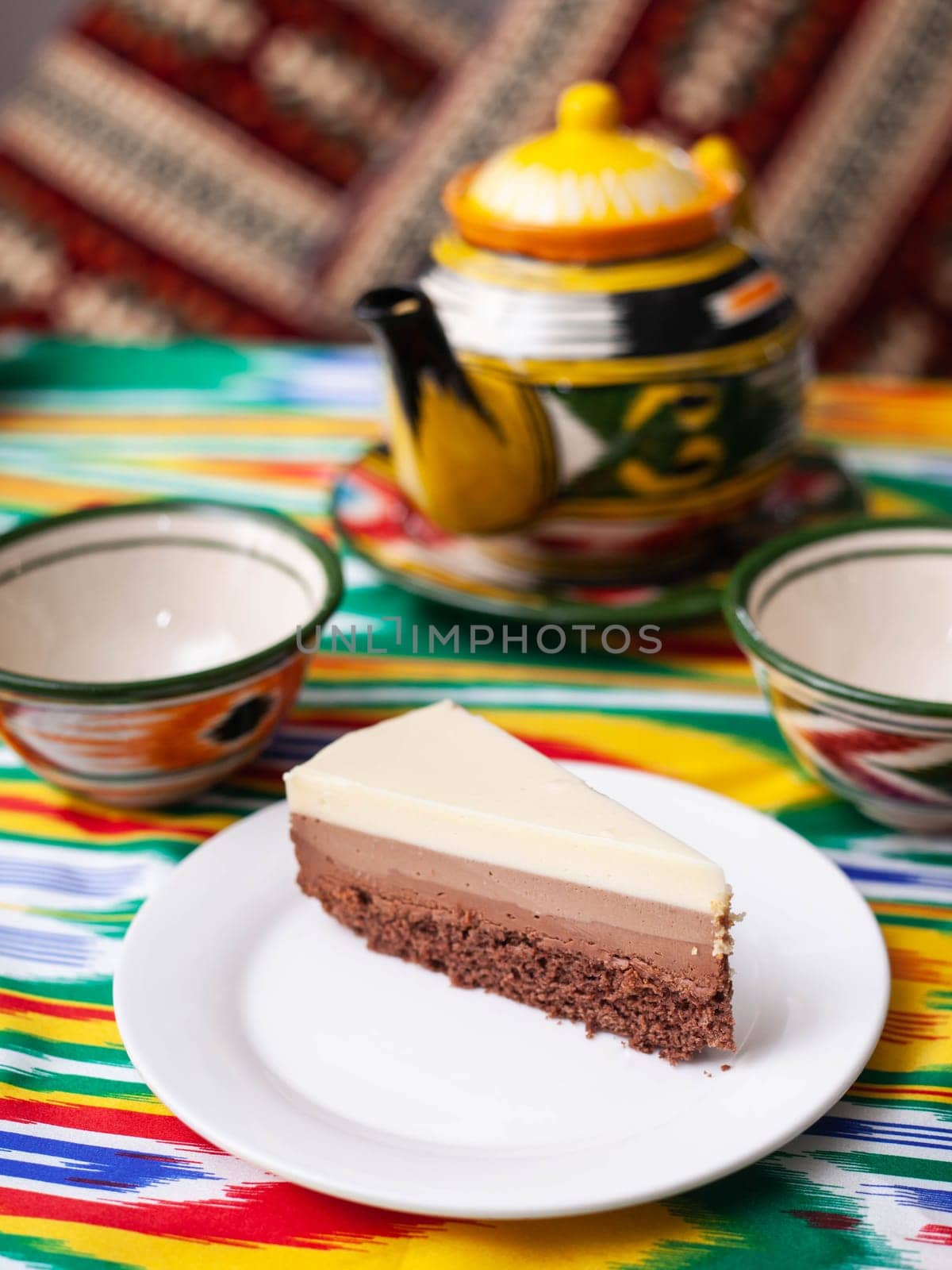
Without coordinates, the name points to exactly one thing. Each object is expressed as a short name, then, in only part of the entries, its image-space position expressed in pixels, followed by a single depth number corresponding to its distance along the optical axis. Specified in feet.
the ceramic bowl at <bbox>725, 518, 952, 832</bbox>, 2.53
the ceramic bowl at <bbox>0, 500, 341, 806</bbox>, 2.56
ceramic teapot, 3.00
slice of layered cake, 2.17
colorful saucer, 3.10
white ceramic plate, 1.87
